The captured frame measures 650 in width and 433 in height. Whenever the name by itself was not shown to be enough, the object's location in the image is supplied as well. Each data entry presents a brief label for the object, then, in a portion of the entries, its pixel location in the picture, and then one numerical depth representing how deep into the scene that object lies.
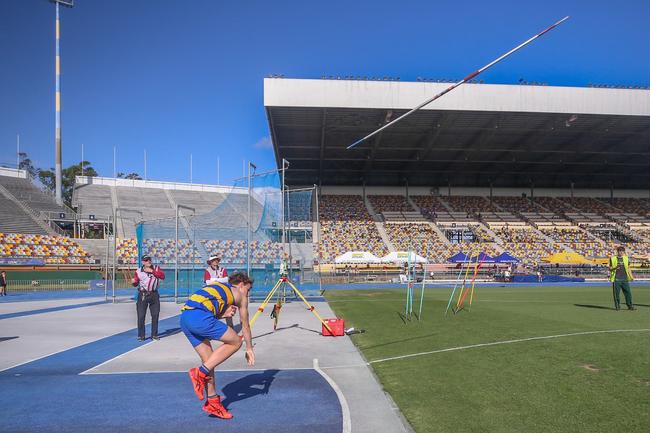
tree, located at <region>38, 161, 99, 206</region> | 76.90
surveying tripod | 11.49
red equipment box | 11.49
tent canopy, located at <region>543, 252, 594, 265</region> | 39.28
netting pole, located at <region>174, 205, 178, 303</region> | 19.76
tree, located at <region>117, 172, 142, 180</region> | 92.51
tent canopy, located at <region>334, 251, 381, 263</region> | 38.69
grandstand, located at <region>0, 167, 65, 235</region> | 44.28
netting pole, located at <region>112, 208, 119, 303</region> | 20.00
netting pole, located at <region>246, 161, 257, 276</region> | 18.69
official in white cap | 11.04
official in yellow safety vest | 14.95
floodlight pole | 55.09
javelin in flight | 8.56
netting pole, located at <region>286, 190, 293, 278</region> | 20.48
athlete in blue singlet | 5.50
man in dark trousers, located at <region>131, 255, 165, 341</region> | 11.18
